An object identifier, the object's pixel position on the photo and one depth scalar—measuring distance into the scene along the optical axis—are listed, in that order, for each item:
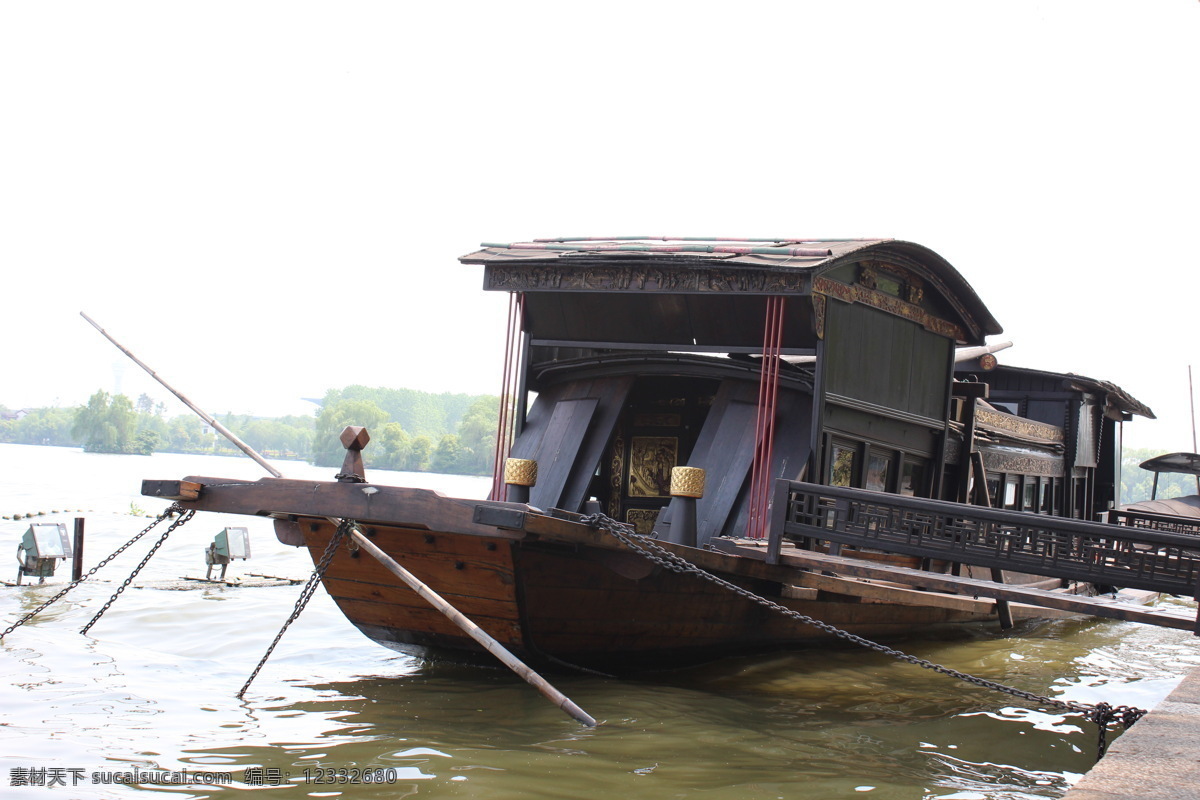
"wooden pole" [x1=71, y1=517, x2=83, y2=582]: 13.62
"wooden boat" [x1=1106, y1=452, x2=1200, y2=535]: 15.83
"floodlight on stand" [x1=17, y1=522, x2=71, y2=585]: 13.09
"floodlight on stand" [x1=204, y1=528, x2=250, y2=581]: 14.93
